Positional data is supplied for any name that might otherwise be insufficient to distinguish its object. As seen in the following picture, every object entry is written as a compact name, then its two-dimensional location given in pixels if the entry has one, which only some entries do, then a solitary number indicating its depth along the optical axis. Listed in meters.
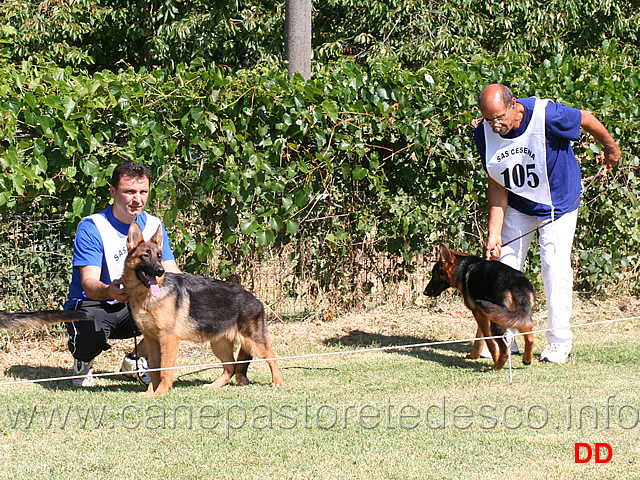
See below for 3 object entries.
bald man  12.67
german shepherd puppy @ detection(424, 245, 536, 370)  12.22
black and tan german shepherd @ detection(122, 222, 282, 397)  11.07
